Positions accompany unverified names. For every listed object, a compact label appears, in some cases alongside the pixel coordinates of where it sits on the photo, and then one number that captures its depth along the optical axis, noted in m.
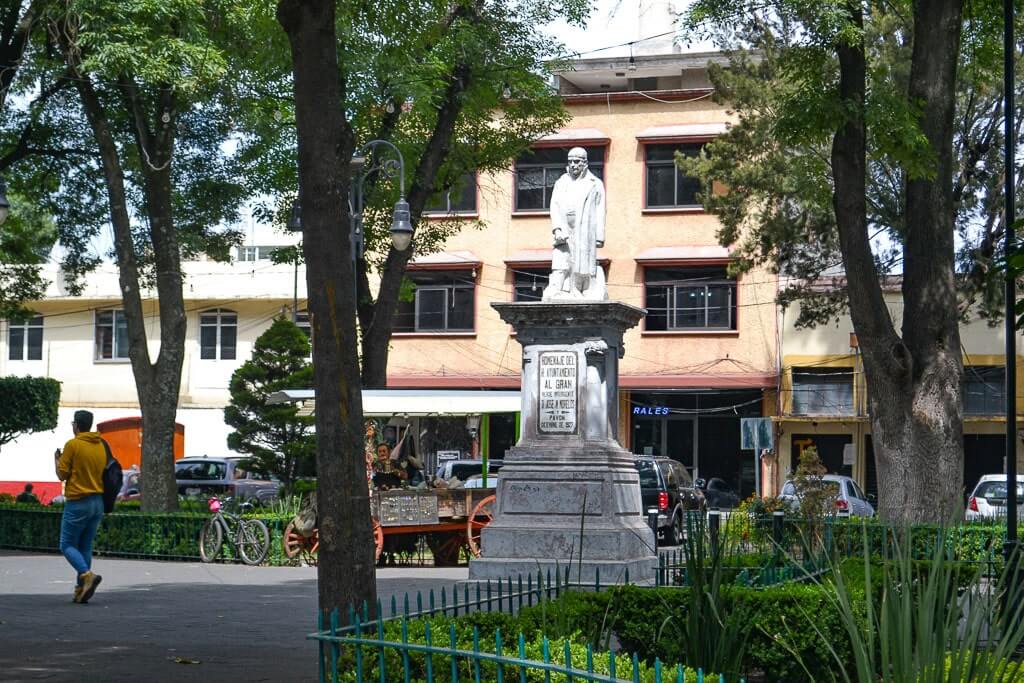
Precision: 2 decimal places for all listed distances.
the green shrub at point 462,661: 5.92
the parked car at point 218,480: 39.03
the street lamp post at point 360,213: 22.73
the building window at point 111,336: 53.78
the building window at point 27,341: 55.41
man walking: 15.27
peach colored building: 43.09
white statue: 16.98
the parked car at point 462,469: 33.66
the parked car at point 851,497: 31.85
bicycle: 21.84
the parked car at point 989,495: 29.64
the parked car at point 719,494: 40.50
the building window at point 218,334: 52.78
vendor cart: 21.52
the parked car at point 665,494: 28.09
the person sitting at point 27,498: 31.61
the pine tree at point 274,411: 38.00
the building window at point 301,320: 51.08
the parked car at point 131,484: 38.69
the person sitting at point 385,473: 23.16
